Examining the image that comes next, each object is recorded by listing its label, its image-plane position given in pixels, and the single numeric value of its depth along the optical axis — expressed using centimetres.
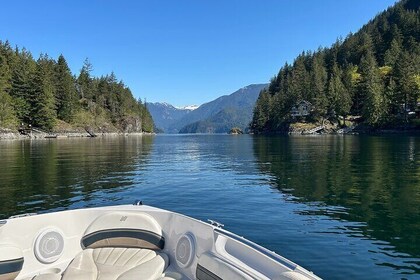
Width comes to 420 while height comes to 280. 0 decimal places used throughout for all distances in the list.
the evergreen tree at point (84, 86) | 15875
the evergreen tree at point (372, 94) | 11738
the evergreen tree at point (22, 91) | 10856
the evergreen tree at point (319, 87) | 14174
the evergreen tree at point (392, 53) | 15550
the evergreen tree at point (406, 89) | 11444
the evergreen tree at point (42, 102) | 11306
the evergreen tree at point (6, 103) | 9769
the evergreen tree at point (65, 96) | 13150
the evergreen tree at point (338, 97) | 13225
